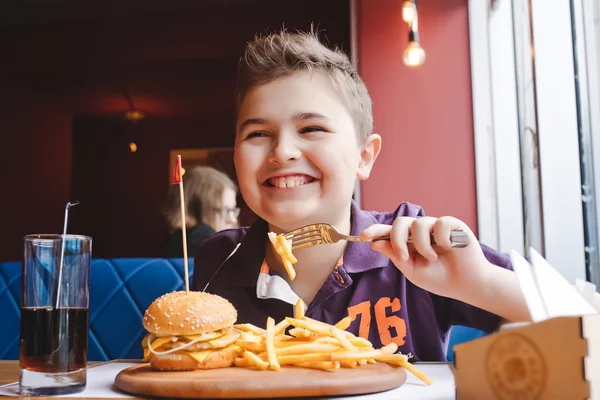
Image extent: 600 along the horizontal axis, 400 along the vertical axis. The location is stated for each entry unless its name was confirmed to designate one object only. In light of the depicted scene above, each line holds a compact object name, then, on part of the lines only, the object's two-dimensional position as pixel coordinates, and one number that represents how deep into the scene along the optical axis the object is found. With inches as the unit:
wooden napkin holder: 22.0
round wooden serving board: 34.6
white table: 35.1
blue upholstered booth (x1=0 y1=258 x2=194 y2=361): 91.4
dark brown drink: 37.2
